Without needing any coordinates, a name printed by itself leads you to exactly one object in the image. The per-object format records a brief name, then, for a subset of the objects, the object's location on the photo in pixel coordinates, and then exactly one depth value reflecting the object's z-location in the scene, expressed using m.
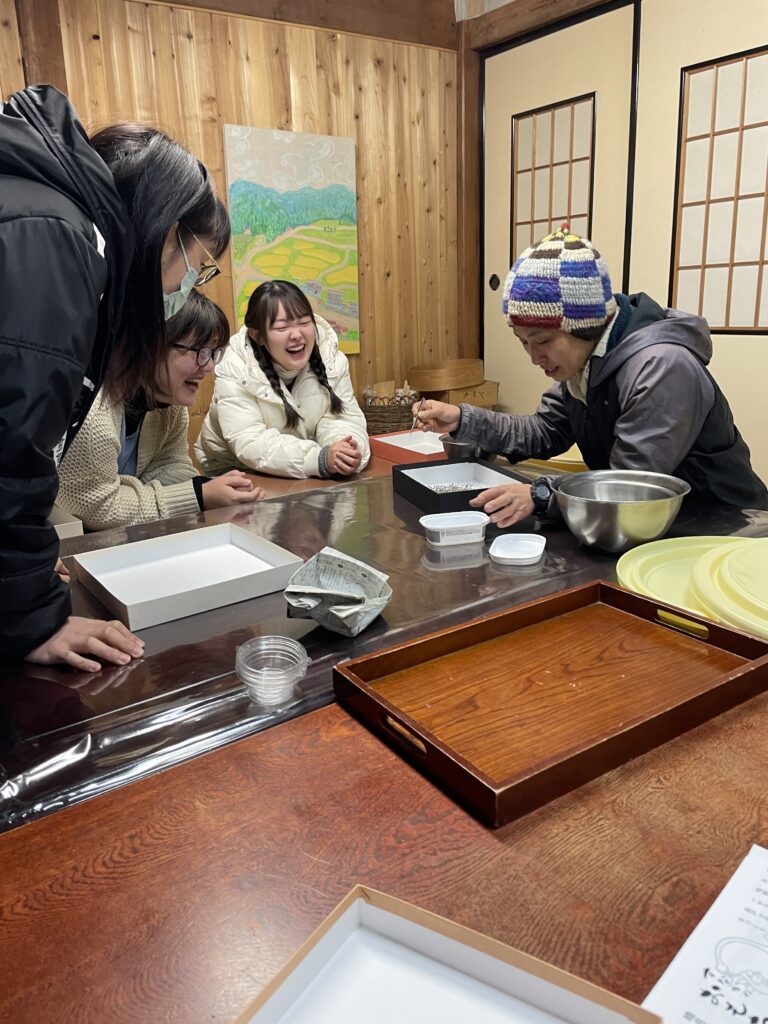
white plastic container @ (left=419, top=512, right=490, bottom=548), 1.38
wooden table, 0.54
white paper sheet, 0.49
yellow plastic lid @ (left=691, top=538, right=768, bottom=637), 0.98
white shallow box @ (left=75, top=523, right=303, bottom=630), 1.09
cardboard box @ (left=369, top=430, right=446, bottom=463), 2.35
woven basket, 3.98
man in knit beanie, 1.54
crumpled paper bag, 1.01
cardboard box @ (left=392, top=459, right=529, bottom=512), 1.64
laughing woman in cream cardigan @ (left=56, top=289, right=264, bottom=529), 1.66
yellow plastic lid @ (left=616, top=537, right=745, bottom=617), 1.11
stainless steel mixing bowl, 1.28
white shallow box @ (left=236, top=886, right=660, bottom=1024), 0.46
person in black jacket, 0.87
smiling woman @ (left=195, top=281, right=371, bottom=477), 2.51
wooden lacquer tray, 0.71
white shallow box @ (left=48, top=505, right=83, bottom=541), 1.57
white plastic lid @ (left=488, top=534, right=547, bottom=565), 1.29
